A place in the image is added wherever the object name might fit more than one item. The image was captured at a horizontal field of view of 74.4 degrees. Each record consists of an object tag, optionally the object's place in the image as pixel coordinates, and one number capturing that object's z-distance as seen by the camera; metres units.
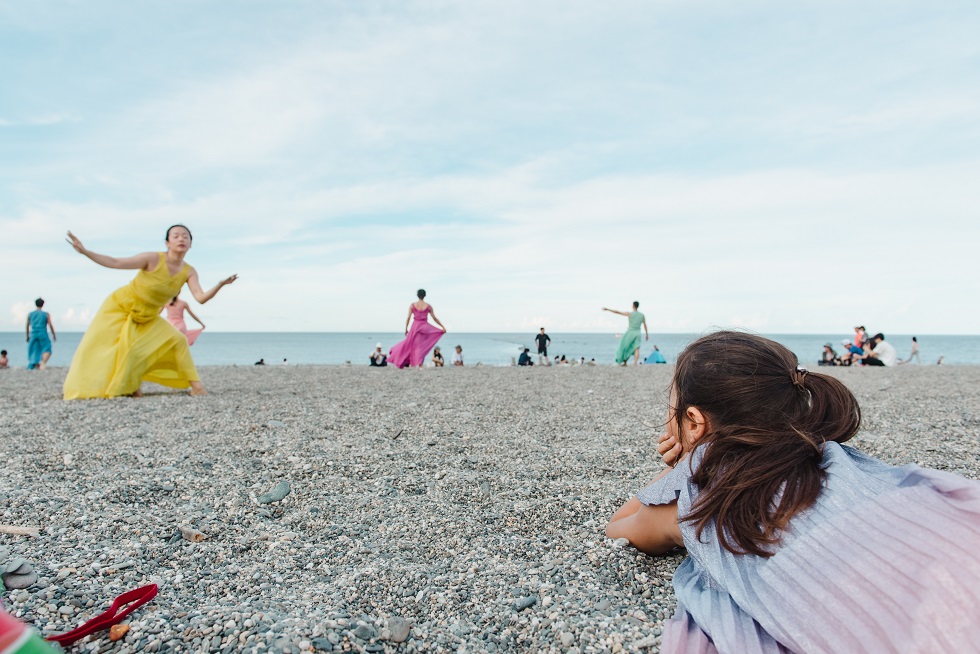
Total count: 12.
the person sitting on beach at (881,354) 19.05
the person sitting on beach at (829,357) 21.98
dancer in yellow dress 8.28
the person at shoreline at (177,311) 14.31
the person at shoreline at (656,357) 24.68
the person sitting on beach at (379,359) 20.89
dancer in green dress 18.59
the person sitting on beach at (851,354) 20.70
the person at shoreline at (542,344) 22.11
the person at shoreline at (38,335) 15.88
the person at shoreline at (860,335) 21.01
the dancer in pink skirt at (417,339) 16.48
